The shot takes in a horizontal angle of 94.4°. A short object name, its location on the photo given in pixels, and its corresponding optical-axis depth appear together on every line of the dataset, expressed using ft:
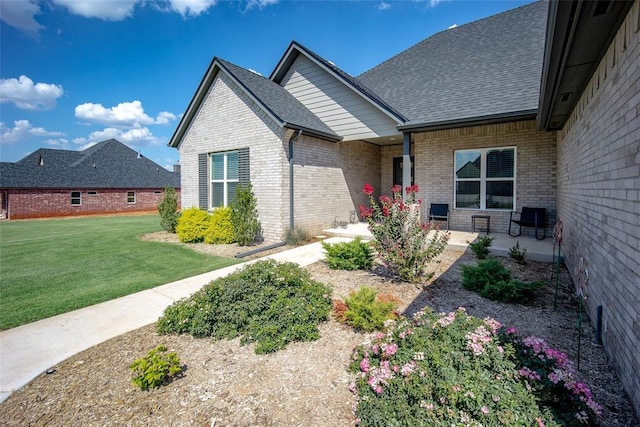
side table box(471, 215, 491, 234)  28.20
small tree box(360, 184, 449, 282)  15.97
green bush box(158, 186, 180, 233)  37.42
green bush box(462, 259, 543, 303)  13.28
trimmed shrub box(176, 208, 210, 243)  31.07
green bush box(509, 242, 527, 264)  19.97
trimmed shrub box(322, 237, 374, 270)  19.24
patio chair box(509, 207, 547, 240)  25.34
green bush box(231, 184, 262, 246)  28.09
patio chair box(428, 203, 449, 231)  30.53
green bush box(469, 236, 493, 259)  20.76
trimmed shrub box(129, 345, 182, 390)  7.90
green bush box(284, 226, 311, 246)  28.50
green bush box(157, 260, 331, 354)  10.69
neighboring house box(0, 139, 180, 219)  73.72
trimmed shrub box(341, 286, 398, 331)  10.78
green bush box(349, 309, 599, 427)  6.01
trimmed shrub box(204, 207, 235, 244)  29.96
